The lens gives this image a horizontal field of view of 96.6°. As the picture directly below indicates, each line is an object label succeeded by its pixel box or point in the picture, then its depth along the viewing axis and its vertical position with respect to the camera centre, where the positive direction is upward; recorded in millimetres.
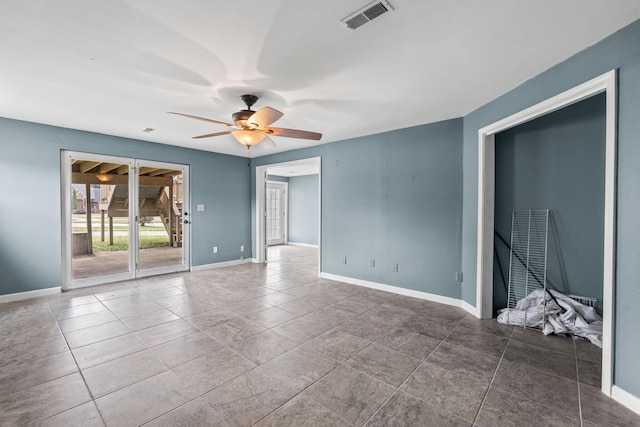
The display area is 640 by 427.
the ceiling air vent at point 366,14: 1704 +1222
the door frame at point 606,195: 1973 +135
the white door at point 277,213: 9977 -122
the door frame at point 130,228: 4418 -248
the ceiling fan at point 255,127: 2811 +891
